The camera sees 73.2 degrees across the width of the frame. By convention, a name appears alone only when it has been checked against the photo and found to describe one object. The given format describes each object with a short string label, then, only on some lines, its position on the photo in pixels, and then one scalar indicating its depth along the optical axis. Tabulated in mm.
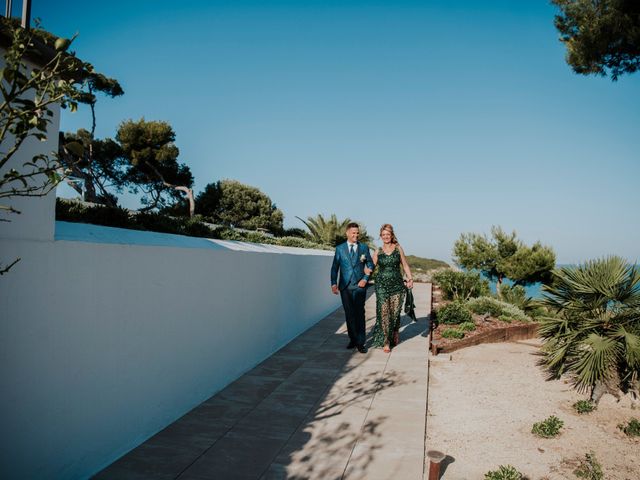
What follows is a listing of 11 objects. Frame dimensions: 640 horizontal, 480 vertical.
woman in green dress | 6625
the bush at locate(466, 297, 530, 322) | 9434
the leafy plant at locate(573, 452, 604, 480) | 3159
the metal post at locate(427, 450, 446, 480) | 2777
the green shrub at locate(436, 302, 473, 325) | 8586
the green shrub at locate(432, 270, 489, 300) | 13342
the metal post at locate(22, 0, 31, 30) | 2324
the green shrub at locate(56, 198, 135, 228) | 3875
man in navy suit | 6551
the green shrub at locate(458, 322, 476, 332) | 7921
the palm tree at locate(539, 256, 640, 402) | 4602
